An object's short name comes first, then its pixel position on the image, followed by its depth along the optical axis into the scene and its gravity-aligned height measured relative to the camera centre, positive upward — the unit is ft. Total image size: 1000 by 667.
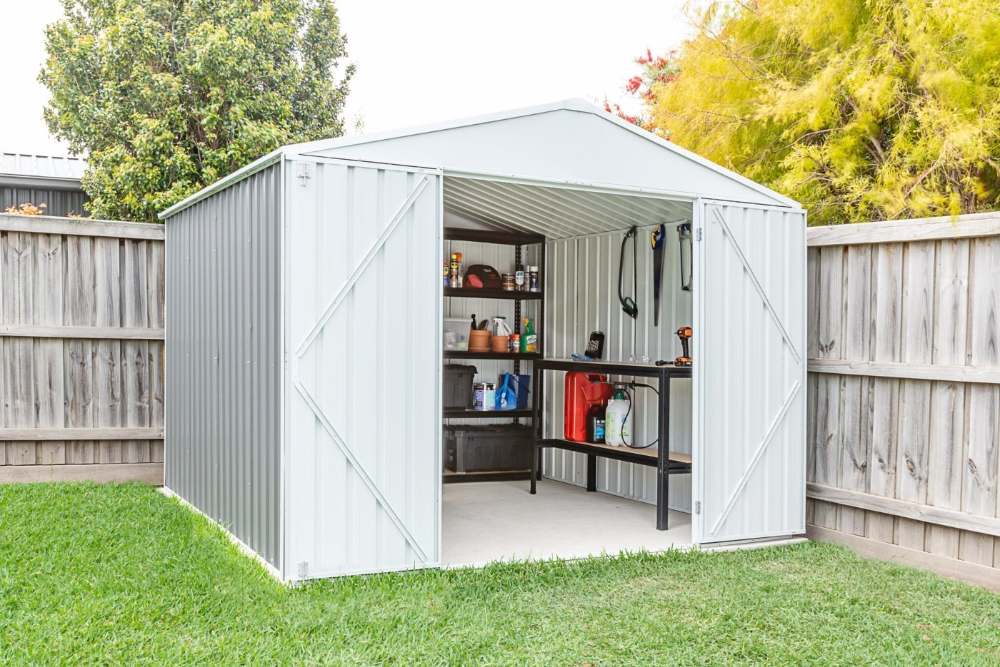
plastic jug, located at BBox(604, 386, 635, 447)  22.17 -2.88
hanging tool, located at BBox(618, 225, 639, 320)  22.98 +0.15
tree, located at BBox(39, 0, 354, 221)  35.70 +9.19
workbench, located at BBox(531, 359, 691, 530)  19.04 -3.22
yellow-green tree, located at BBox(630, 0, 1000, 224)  24.21 +6.43
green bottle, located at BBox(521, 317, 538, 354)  25.95 -1.05
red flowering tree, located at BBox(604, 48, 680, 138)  42.66 +11.68
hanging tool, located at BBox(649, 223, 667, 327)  21.85 +1.25
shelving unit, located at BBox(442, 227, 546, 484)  24.63 -1.18
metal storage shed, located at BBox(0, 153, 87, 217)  37.86 +5.21
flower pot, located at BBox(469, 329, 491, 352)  25.16 -0.97
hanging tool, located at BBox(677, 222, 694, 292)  21.03 +1.38
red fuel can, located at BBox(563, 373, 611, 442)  22.90 -2.38
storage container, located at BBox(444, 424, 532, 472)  25.08 -4.06
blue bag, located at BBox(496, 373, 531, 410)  25.45 -2.50
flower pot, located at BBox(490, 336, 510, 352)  25.40 -1.06
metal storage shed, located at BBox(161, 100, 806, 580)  14.17 -0.40
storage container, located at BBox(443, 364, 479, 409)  24.86 -2.24
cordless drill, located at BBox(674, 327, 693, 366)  19.86 -0.98
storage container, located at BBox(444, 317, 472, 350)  25.30 -0.76
